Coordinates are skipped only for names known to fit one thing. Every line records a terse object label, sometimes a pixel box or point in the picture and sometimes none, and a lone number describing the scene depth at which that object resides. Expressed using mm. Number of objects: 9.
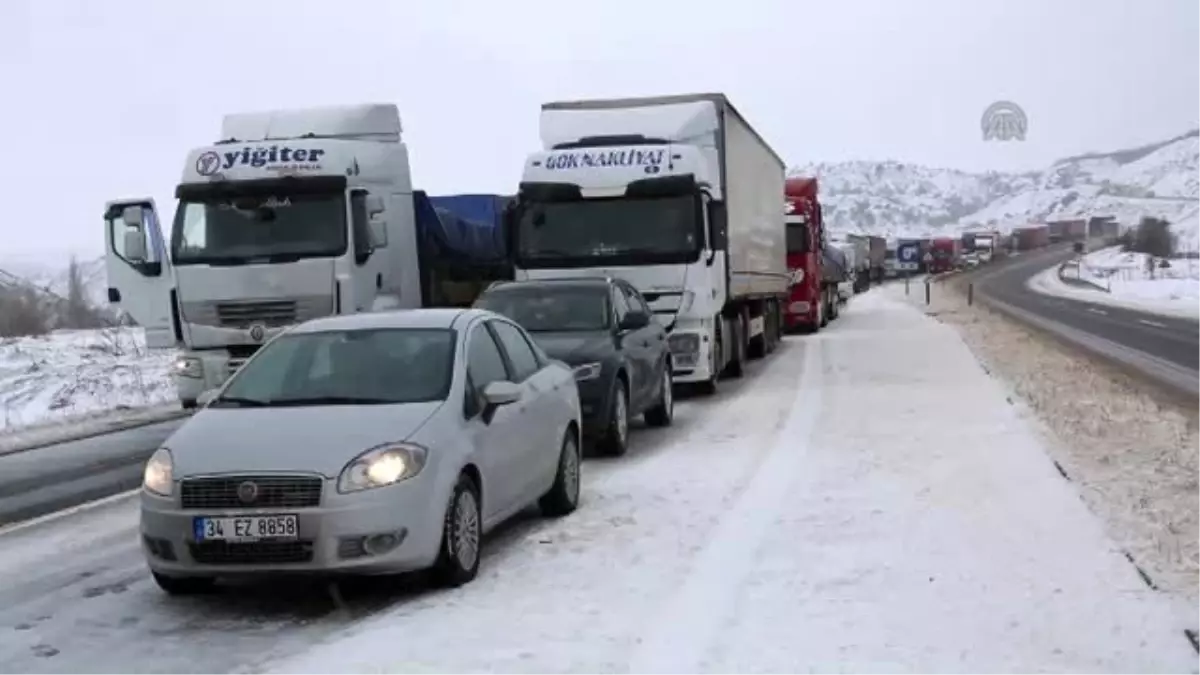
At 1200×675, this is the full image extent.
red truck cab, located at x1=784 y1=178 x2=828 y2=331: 35312
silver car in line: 6945
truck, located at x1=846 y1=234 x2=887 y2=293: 71875
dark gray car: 12500
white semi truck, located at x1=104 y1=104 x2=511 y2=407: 16141
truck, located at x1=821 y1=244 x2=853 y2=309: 41219
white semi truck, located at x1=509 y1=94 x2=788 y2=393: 17484
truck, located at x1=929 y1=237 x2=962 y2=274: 112062
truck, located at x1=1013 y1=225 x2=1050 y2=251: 156125
